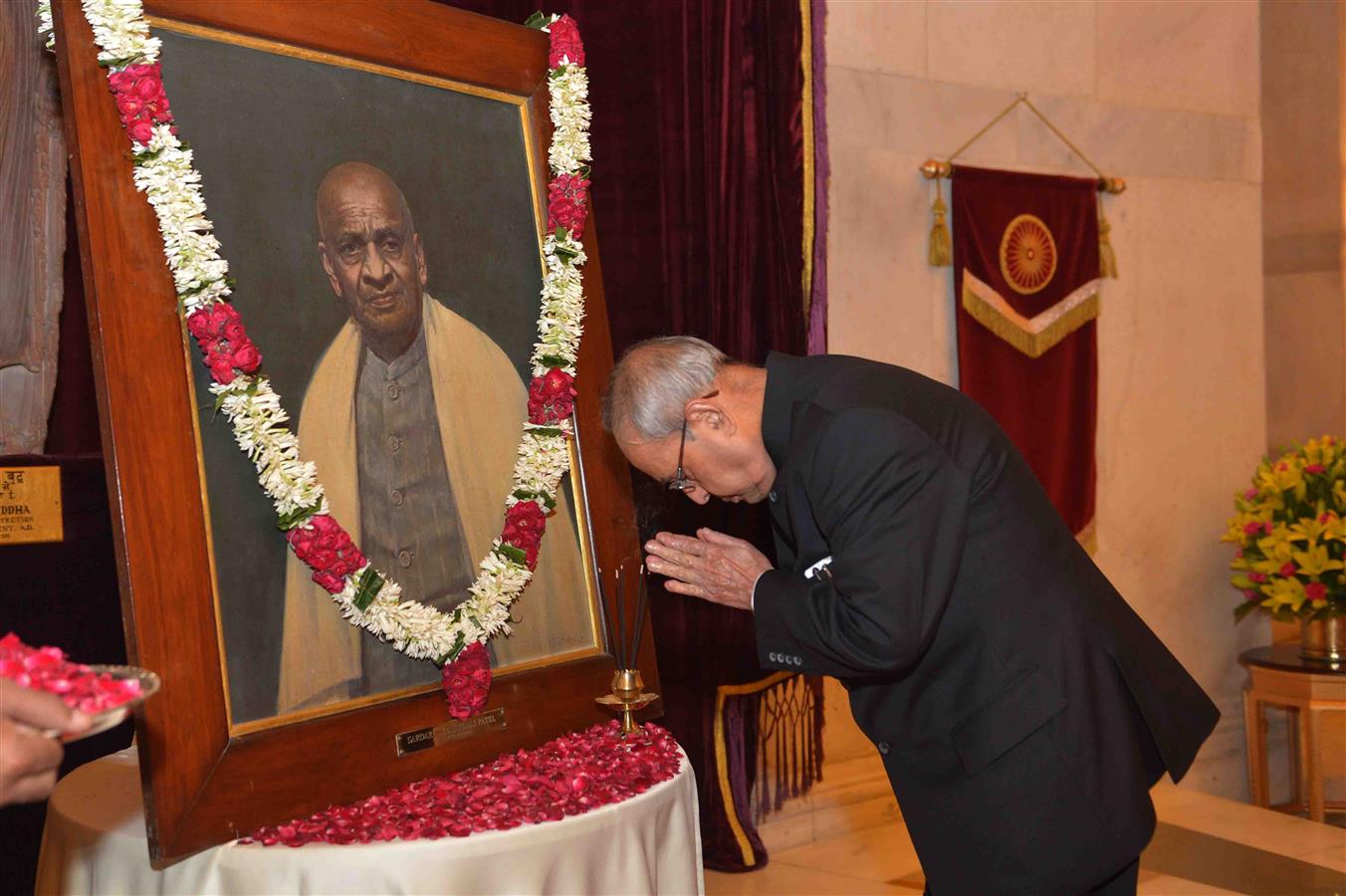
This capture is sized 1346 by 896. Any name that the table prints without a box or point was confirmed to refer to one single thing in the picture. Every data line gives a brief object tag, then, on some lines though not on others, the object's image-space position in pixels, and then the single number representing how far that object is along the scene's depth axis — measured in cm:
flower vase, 573
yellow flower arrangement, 563
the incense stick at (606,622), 301
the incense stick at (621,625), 297
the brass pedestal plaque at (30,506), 331
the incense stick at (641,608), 301
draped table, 222
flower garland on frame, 227
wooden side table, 566
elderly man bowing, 239
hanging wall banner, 564
